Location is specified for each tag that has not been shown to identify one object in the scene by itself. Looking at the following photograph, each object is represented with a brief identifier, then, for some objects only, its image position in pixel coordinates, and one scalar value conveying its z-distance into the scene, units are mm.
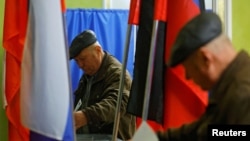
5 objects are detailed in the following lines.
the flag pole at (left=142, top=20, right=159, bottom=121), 3083
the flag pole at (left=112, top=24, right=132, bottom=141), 3560
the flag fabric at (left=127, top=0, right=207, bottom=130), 3133
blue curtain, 4403
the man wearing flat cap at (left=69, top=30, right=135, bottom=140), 3894
